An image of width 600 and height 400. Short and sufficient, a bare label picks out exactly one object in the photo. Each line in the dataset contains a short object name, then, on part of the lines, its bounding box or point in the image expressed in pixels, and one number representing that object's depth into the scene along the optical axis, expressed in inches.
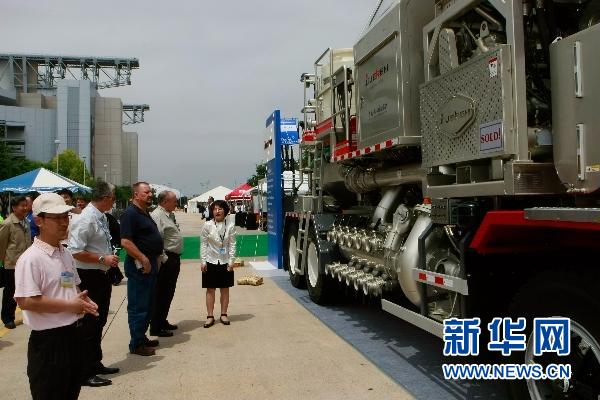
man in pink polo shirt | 117.3
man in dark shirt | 224.2
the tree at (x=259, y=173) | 2379.3
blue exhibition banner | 453.4
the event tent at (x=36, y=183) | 614.5
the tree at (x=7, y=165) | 1658.5
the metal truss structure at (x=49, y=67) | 3654.0
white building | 3417.8
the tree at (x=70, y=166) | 2868.1
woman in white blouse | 282.7
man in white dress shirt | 194.5
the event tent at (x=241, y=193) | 1349.7
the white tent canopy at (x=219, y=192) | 1778.2
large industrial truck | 118.9
